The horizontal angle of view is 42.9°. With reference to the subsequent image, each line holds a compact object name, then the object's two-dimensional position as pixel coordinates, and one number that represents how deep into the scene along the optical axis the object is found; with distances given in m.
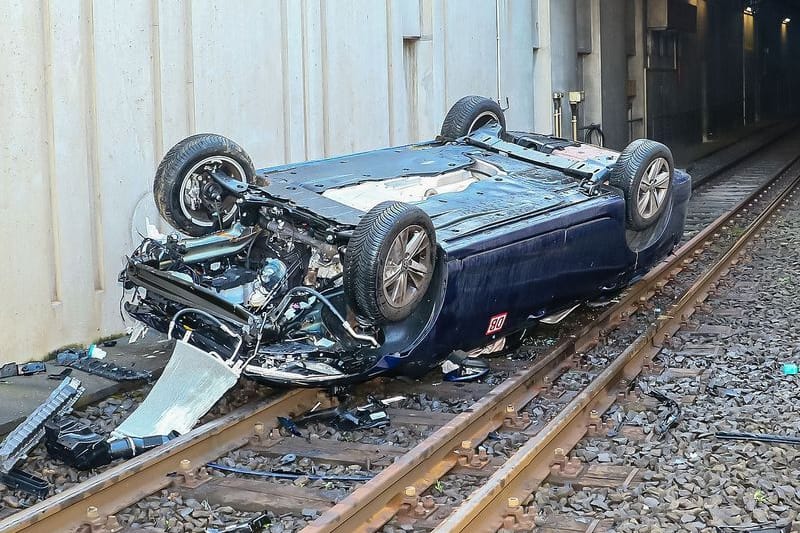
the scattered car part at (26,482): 4.66
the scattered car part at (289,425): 5.59
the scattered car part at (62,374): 6.79
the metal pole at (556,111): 17.27
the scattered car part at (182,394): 5.45
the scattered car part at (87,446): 4.93
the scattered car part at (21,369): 6.93
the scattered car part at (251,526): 4.22
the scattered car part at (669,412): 5.58
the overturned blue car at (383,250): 5.55
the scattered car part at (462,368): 6.60
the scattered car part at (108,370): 6.68
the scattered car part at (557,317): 7.40
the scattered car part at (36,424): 4.85
